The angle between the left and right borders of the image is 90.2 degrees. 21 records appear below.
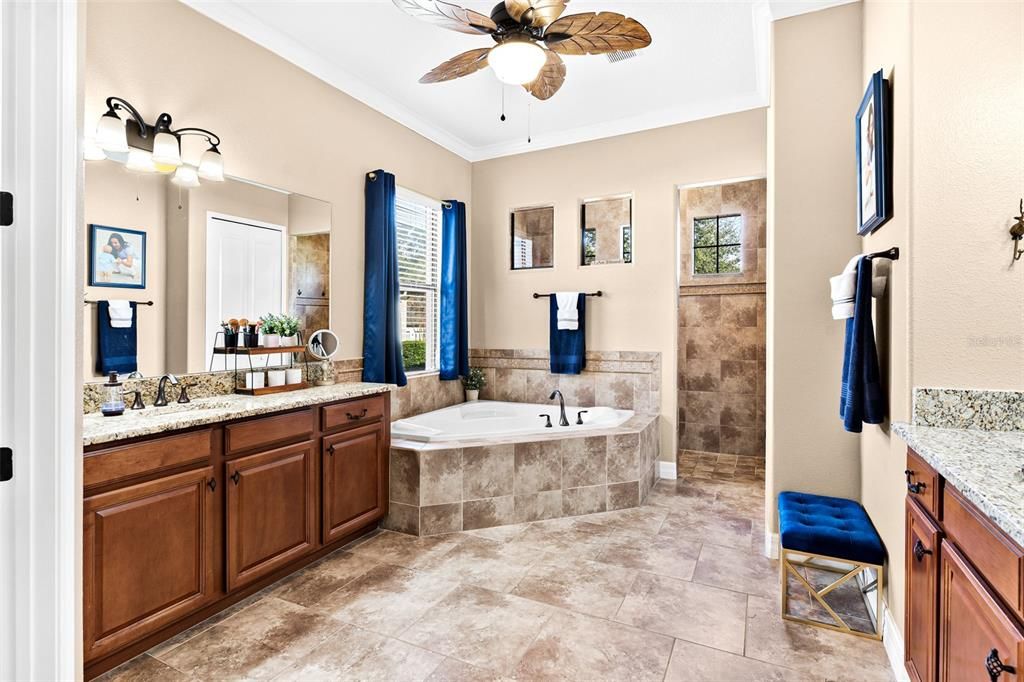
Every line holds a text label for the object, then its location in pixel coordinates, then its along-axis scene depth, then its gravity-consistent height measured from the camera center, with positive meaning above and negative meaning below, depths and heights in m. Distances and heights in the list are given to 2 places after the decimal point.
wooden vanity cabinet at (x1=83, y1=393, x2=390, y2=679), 1.80 -0.76
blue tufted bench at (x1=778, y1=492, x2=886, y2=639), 1.99 -0.80
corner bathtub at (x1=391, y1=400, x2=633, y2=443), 3.47 -0.66
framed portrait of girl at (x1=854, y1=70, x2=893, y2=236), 1.97 +0.75
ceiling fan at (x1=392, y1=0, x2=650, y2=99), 2.04 +1.31
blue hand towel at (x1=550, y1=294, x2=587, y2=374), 4.50 -0.07
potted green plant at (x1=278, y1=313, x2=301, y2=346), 3.08 +0.05
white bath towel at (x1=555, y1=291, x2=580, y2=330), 4.47 +0.25
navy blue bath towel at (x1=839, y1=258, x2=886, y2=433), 2.00 -0.11
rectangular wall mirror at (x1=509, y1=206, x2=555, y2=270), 5.09 +1.03
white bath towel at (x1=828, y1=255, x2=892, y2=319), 2.07 +0.23
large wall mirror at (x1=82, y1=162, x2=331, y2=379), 2.29 +0.41
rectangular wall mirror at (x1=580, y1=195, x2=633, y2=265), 5.34 +1.15
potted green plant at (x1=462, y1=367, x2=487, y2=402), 4.88 -0.43
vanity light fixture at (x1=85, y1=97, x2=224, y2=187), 2.25 +0.90
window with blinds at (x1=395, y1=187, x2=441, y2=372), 4.34 +0.55
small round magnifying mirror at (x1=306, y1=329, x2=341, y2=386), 3.31 -0.08
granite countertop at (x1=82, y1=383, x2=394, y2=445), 1.82 -0.32
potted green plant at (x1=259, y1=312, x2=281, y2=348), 2.97 +0.05
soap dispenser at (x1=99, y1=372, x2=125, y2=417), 2.12 -0.27
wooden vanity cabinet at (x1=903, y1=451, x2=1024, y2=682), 1.01 -0.59
